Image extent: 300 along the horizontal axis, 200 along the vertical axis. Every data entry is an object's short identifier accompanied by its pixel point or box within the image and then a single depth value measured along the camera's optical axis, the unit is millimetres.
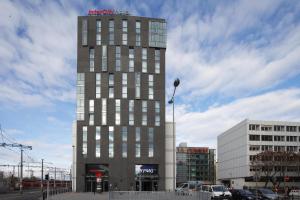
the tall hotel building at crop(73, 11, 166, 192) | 57968
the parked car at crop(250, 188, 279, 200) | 30207
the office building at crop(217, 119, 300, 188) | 81623
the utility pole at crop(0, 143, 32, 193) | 57896
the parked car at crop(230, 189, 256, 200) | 30650
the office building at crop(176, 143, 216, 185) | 138152
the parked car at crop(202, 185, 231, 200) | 29119
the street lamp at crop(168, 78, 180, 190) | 21980
